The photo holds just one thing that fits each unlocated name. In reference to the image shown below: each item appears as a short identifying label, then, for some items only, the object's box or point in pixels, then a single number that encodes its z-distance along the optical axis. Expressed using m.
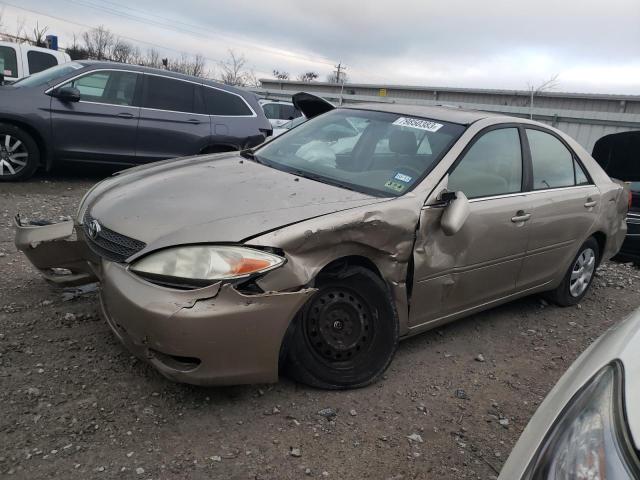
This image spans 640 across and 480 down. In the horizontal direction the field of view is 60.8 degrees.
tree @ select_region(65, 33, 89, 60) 31.28
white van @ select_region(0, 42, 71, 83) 10.19
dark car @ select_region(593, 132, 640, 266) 5.91
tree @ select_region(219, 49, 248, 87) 41.56
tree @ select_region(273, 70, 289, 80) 43.59
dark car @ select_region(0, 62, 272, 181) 6.84
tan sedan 2.52
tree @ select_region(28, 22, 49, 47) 29.30
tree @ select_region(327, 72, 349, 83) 51.23
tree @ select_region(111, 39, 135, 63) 44.63
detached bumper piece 3.35
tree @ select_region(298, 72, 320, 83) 48.12
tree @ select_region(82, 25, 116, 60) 42.89
